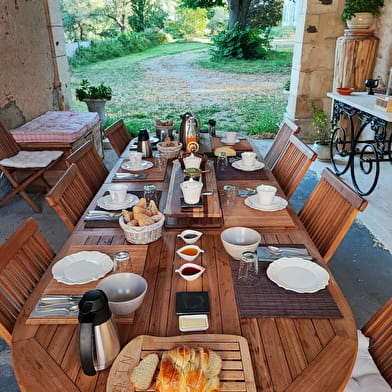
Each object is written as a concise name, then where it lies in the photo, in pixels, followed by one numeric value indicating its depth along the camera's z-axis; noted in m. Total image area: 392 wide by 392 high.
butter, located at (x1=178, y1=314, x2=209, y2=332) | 1.11
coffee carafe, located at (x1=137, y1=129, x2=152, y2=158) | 2.65
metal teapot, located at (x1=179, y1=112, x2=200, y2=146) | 2.71
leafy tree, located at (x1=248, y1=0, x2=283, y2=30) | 13.69
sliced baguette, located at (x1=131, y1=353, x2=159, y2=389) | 0.91
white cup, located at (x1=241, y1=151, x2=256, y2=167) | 2.41
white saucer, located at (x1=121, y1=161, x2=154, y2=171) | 2.40
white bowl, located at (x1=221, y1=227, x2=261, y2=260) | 1.50
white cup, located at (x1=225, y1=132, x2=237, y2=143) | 2.94
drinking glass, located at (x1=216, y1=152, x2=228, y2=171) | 2.48
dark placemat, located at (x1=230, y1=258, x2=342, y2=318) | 1.16
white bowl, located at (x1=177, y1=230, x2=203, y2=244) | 1.56
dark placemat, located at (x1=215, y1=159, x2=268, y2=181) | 2.27
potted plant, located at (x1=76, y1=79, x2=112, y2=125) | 5.15
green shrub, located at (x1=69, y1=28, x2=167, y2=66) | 11.52
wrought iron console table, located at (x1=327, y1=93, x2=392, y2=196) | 3.32
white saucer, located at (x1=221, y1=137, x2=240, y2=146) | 2.93
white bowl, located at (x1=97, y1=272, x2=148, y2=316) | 1.21
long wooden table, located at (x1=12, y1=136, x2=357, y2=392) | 0.96
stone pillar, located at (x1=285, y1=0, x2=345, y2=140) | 4.66
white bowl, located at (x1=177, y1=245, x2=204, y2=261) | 1.43
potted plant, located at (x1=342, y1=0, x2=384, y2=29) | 4.21
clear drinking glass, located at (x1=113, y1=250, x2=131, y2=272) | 1.35
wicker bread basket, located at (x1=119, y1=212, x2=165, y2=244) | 1.51
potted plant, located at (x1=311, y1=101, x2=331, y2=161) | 4.63
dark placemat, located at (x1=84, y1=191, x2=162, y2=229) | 1.72
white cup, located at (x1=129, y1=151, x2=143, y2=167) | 2.42
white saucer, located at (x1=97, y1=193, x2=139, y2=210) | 1.86
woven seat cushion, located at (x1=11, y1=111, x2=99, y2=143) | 3.73
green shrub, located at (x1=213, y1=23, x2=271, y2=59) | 12.00
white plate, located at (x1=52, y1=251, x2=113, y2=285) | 1.31
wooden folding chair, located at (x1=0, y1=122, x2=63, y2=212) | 3.43
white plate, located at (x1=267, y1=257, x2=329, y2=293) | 1.27
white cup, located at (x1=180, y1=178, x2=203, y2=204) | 1.73
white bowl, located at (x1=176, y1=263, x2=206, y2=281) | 1.32
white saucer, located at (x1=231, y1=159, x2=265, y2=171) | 2.38
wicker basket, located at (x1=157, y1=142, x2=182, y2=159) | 2.66
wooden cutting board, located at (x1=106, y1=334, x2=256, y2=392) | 0.93
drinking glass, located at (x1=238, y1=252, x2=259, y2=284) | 1.32
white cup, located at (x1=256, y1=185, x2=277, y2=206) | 1.82
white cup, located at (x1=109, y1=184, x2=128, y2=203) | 1.85
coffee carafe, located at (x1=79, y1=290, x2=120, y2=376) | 0.93
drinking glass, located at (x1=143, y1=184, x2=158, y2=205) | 1.99
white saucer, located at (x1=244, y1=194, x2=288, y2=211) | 1.83
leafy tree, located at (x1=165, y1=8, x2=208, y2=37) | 15.95
